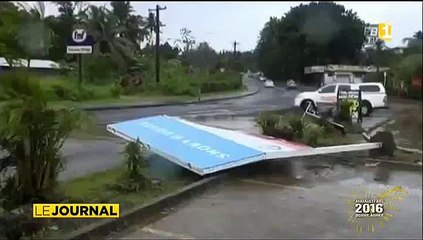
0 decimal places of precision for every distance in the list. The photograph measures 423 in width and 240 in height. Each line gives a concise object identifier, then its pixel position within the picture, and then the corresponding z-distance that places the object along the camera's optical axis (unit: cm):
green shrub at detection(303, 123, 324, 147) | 1043
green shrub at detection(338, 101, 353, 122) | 1361
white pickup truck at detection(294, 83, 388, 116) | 1342
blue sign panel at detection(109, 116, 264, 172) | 821
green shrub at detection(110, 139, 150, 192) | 710
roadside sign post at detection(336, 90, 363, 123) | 1423
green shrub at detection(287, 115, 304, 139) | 1063
